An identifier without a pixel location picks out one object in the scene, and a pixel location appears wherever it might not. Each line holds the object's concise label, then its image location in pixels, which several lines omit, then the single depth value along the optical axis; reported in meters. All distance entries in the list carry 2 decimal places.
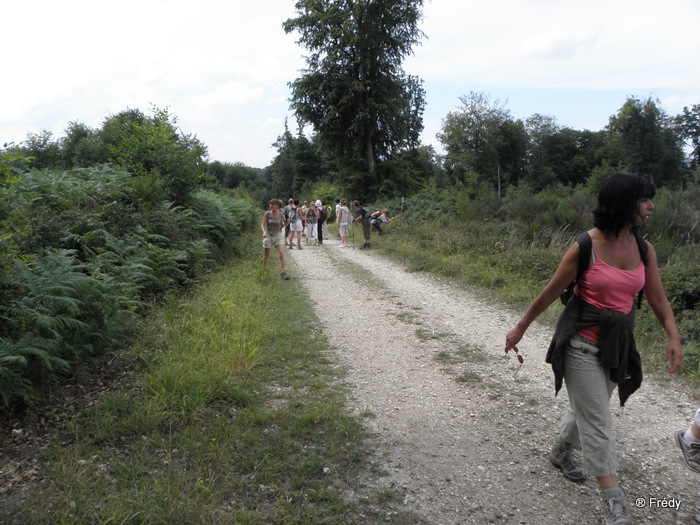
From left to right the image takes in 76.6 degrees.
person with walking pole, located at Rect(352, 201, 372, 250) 17.27
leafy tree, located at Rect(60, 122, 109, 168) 51.62
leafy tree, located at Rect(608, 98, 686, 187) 55.22
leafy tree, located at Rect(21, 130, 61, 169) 46.50
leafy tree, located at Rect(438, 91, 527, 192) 55.31
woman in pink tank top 2.52
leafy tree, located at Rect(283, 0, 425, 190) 29.02
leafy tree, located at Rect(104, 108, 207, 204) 11.74
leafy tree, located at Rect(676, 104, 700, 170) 70.31
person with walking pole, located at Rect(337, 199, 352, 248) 18.58
